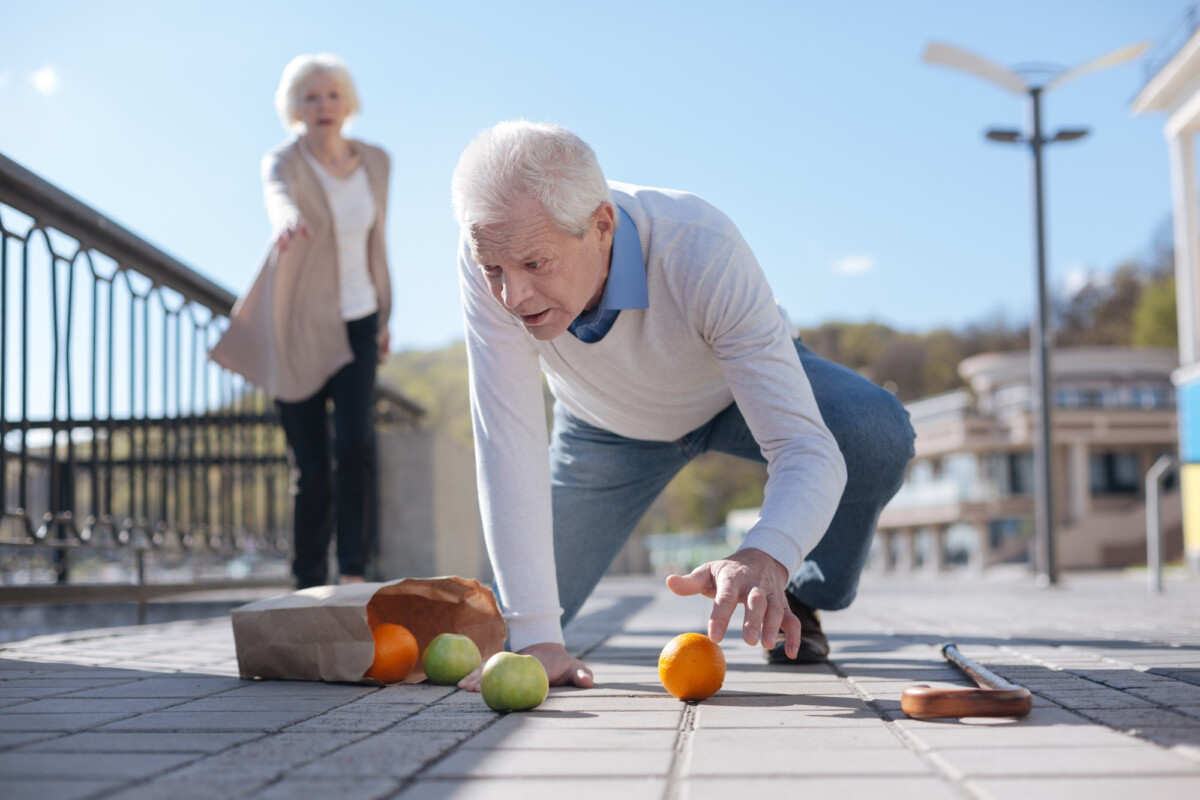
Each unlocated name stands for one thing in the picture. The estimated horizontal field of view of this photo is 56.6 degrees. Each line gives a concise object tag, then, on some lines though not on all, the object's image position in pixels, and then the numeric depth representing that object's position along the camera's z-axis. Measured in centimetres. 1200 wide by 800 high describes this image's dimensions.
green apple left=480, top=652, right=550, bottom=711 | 226
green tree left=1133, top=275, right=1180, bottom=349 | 5709
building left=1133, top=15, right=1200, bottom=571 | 1791
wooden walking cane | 200
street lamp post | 1227
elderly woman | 446
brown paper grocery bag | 275
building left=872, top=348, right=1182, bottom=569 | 4012
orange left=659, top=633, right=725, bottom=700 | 237
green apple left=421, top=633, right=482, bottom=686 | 282
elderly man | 237
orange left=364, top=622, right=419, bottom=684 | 281
